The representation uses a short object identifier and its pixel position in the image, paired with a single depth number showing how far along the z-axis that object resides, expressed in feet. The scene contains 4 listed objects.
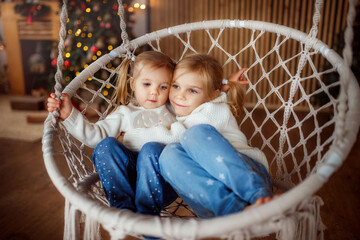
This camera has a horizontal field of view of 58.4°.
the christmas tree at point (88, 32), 8.31
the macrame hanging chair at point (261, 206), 1.85
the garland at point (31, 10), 12.01
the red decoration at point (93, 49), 8.15
